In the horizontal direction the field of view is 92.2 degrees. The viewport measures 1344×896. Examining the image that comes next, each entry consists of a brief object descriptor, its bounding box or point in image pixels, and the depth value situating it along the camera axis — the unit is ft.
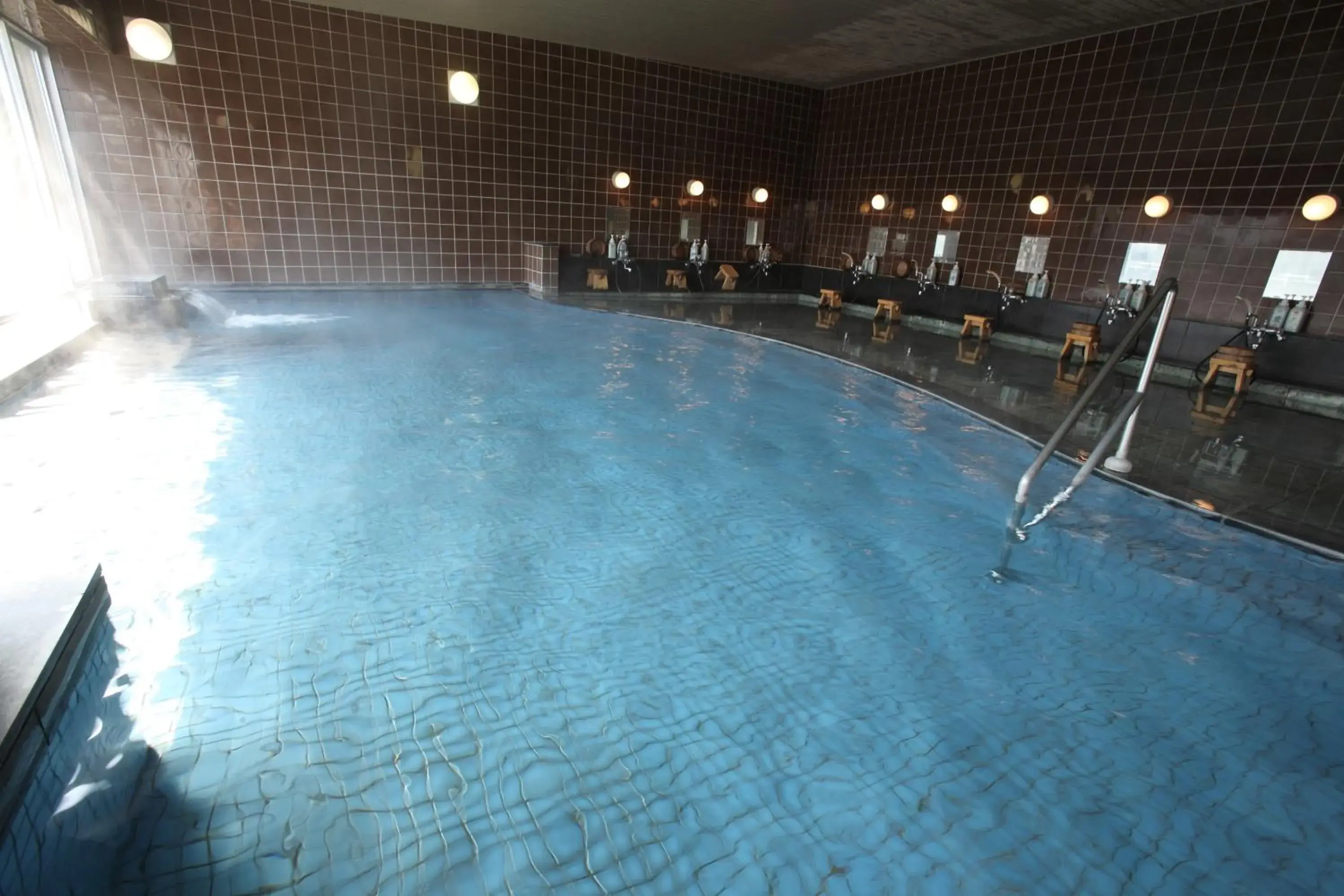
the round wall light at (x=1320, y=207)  18.26
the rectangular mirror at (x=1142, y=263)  22.17
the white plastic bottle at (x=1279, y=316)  19.21
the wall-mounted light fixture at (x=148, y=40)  21.25
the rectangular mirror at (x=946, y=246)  28.71
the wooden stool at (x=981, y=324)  26.07
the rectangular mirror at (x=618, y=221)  31.99
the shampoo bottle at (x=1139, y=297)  22.13
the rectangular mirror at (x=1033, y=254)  25.46
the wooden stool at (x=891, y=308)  29.17
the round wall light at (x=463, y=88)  26.53
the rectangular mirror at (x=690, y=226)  33.68
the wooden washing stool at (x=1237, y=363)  19.06
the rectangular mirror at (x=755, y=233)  35.32
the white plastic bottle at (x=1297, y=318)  18.97
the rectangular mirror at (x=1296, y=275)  18.85
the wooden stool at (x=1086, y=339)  21.99
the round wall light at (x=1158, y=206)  21.67
